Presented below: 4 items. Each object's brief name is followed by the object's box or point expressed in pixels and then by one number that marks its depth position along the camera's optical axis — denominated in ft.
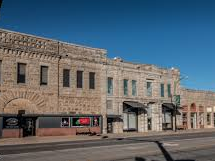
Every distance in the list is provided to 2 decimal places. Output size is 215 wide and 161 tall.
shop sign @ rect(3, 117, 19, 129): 105.81
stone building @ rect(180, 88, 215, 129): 183.21
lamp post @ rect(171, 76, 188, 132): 163.96
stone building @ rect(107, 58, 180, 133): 140.56
